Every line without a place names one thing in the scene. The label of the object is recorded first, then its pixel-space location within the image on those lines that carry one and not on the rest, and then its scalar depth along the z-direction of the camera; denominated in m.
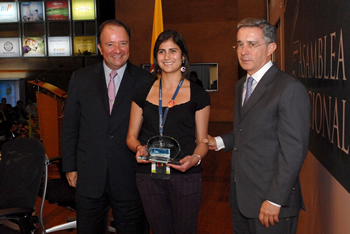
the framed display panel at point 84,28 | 10.78
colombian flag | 4.85
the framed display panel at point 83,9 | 10.68
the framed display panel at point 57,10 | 10.81
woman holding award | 1.88
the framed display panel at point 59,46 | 10.93
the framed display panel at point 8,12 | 11.05
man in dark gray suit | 1.50
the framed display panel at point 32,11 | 10.95
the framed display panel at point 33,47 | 11.08
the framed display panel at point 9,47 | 11.20
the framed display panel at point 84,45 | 10.83
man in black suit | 2.17
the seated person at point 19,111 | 9.74
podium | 5.15
